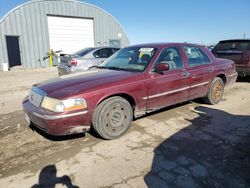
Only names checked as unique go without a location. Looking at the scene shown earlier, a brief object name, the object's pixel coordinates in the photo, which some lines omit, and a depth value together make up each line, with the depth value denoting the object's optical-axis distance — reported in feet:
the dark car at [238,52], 27.17
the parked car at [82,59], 31.91
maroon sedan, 11.77
